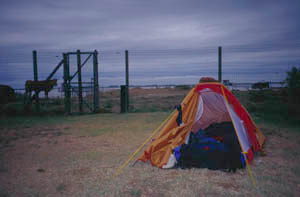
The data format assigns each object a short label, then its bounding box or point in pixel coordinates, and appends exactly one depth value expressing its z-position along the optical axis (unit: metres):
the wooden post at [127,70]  9.52
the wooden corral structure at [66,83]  9.82
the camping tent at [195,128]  4.41
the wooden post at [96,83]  9.90
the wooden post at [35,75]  9.48
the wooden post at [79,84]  9.88
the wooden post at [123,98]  9.91
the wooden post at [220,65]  8.76
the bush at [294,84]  7.21
